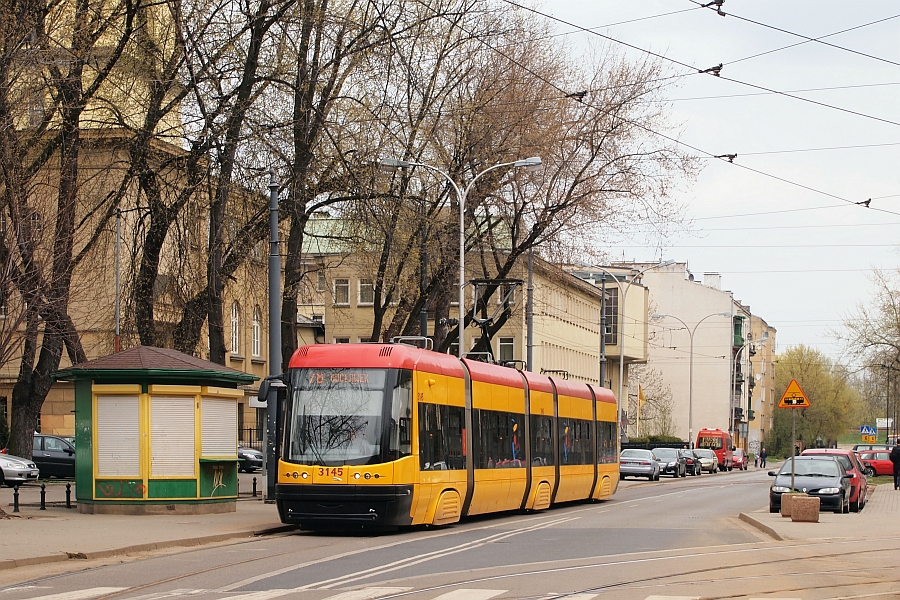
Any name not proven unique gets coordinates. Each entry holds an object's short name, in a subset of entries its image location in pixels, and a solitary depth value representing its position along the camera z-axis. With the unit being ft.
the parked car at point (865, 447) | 240.32
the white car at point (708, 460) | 244.24
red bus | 294.66
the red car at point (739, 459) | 288.71
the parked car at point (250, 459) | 177.13
